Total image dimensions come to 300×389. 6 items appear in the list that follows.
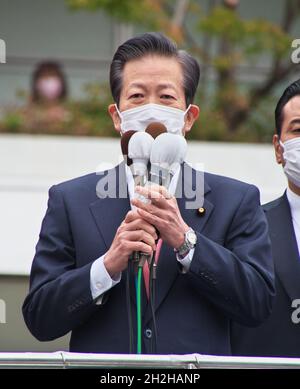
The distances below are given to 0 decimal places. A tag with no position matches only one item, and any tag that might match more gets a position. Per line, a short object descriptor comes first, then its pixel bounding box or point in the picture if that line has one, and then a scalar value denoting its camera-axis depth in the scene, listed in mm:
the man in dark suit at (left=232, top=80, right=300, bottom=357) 6559
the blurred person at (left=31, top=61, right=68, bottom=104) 19047
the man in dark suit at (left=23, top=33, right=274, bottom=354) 5496
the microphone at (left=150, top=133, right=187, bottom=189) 5281
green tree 17875
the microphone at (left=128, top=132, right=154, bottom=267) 5285
